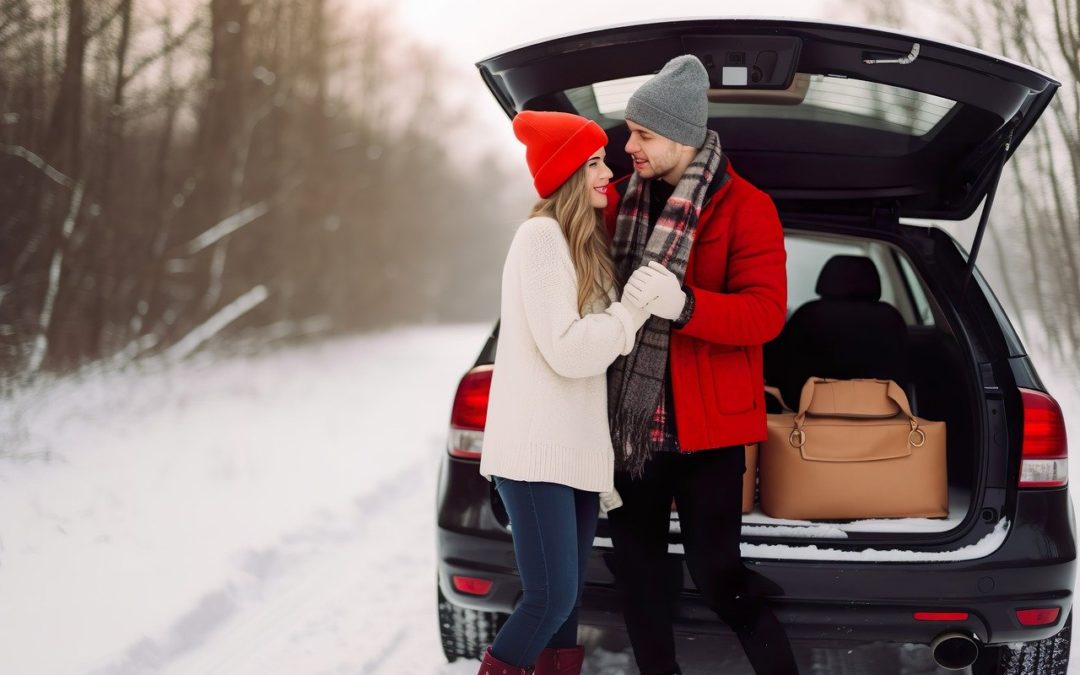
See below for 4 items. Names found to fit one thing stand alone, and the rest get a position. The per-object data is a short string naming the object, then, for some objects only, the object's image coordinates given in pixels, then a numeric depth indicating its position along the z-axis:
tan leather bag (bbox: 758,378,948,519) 3.01
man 2.48
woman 2.35
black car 2.64
